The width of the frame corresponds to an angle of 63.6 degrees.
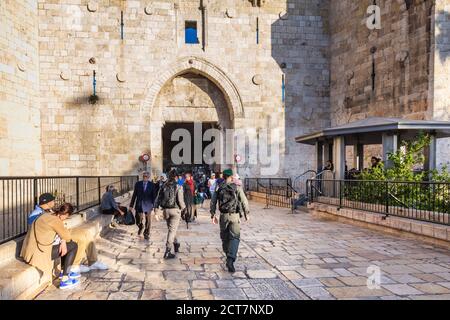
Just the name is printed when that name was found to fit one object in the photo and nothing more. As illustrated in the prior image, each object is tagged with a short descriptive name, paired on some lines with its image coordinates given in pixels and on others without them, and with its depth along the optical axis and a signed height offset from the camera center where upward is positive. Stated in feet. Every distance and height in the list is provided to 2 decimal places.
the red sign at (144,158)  56.46 -0.40
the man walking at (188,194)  30.22 -3.23
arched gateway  58.13 +9.49
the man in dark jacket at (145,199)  25.30 -3.06
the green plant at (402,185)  25.81 -2.36
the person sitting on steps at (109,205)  27.81 -3.82
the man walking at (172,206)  20.29 -2.84
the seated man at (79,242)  14.83 -3.95
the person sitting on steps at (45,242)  13.70 -3.28
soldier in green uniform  17.11 -2.88
